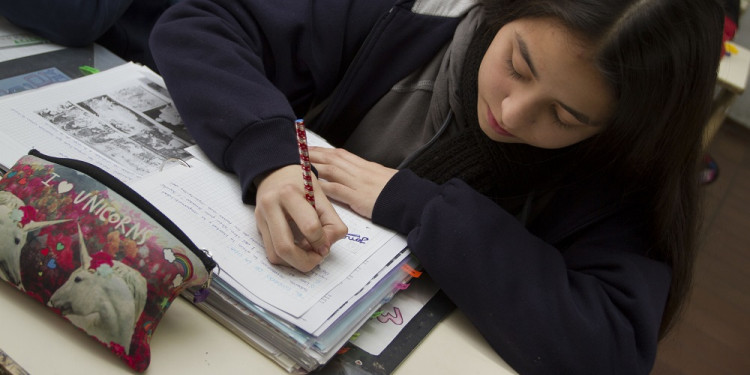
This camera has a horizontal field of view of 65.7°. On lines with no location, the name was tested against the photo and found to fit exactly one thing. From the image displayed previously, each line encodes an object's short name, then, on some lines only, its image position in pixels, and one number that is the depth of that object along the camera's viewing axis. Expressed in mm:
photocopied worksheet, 697
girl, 748
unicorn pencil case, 576
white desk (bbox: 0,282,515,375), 576
